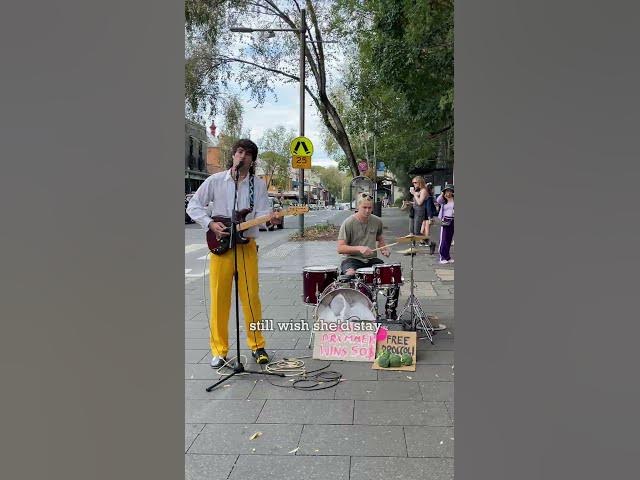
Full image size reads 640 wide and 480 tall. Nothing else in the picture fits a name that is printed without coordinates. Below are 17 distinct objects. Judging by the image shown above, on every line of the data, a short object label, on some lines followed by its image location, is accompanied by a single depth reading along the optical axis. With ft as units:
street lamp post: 62.23
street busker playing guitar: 16.58
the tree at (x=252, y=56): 59.36
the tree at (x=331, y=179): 316.15
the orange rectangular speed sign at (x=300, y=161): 52.54
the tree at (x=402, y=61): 41.27
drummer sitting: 20.27
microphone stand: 16.28
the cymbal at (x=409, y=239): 19.05
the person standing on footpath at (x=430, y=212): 44.60
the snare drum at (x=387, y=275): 18.88
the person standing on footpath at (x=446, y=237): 41.04
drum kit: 17.97
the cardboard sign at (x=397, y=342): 17.34
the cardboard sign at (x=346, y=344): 17.71
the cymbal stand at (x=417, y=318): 20.40
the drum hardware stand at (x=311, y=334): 18.60
